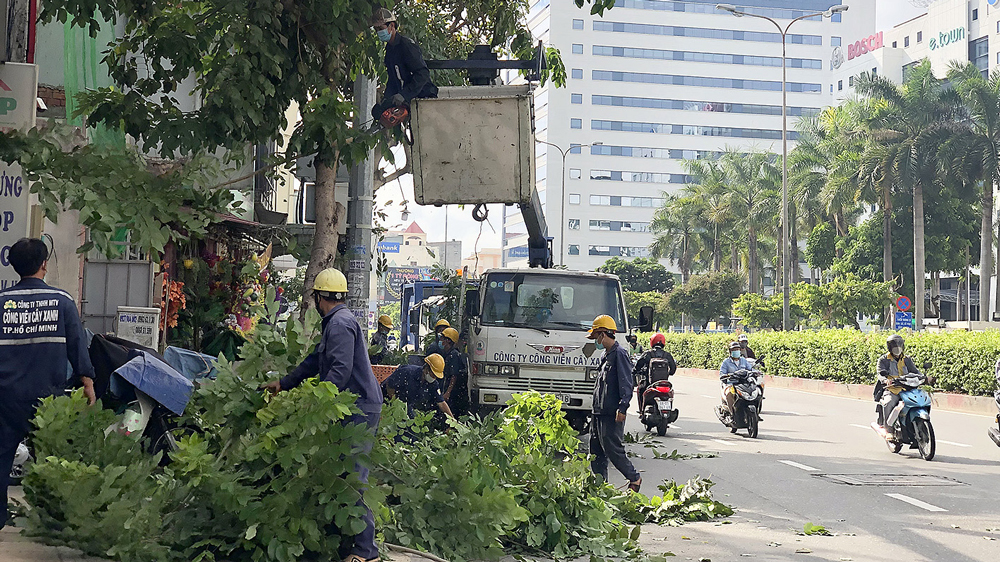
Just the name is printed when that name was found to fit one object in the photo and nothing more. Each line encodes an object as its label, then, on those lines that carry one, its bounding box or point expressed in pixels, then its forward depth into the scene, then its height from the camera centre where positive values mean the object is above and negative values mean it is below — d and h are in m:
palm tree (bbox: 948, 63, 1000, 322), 46.00 +10.00
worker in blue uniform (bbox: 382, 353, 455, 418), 9.23 -0.48
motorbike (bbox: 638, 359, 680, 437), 15.00 -0.92
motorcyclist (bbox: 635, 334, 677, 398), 15.12 -0.29
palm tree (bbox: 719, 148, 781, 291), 63.94 +9.91
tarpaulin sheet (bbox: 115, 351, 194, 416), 7.24 -0.39
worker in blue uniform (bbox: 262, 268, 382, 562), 5.37 -0.18
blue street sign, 29.57 +0.67
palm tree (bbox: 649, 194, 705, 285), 79.06 +7.96
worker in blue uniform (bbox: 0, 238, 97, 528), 5.59 -0.11
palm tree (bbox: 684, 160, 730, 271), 69.31 +10.04
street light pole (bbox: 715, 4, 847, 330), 35.75 +4.99
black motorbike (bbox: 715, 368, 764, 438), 15.16 -0.87
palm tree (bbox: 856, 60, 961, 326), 46.53 +9.60
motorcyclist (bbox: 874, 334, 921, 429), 12.40 -0.31
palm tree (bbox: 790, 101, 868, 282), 48.97 +8.81
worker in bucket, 8.39 +2.18
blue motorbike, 12.21 -0.89
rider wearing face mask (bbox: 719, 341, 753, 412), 15.43 -0.39
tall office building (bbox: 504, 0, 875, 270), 118.25 +27.81
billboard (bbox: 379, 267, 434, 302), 113.94 +6.89
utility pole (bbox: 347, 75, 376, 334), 9.55 +1.08
